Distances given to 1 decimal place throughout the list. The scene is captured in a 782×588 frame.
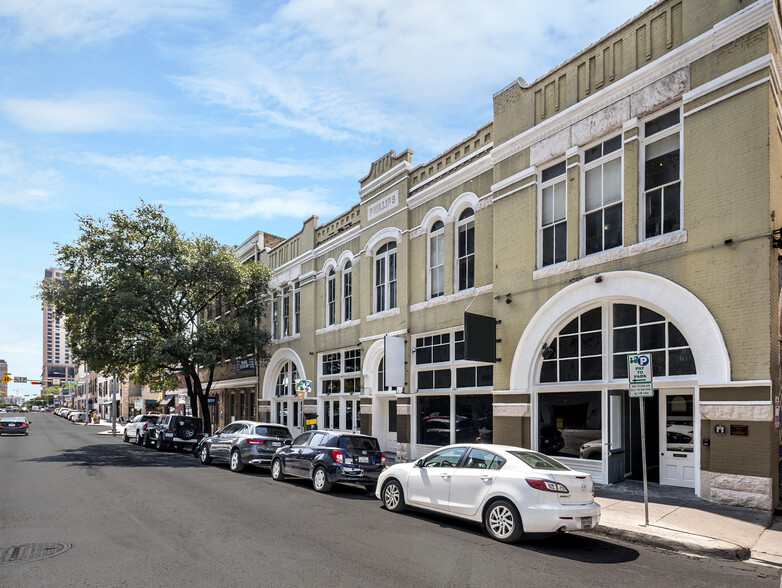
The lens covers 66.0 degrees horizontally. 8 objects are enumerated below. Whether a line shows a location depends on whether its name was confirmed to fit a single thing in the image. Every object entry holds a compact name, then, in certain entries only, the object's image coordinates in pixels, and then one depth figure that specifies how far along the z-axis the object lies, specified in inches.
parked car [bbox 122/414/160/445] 1213.3
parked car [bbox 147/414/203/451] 1061.1
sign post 389.4
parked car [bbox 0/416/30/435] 1519.4
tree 976.3
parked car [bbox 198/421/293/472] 705.6
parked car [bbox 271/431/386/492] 541.6
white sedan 342.3
